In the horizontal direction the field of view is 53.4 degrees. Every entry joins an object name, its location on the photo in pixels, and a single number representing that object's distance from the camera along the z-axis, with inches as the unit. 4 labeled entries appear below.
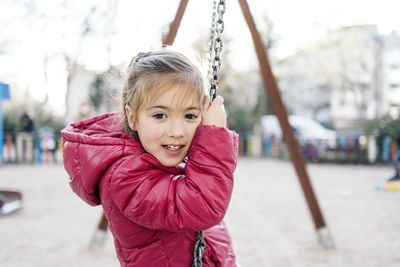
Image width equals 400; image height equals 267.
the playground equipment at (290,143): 139.6
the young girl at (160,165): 48.9
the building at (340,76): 777.6
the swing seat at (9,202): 207.0
